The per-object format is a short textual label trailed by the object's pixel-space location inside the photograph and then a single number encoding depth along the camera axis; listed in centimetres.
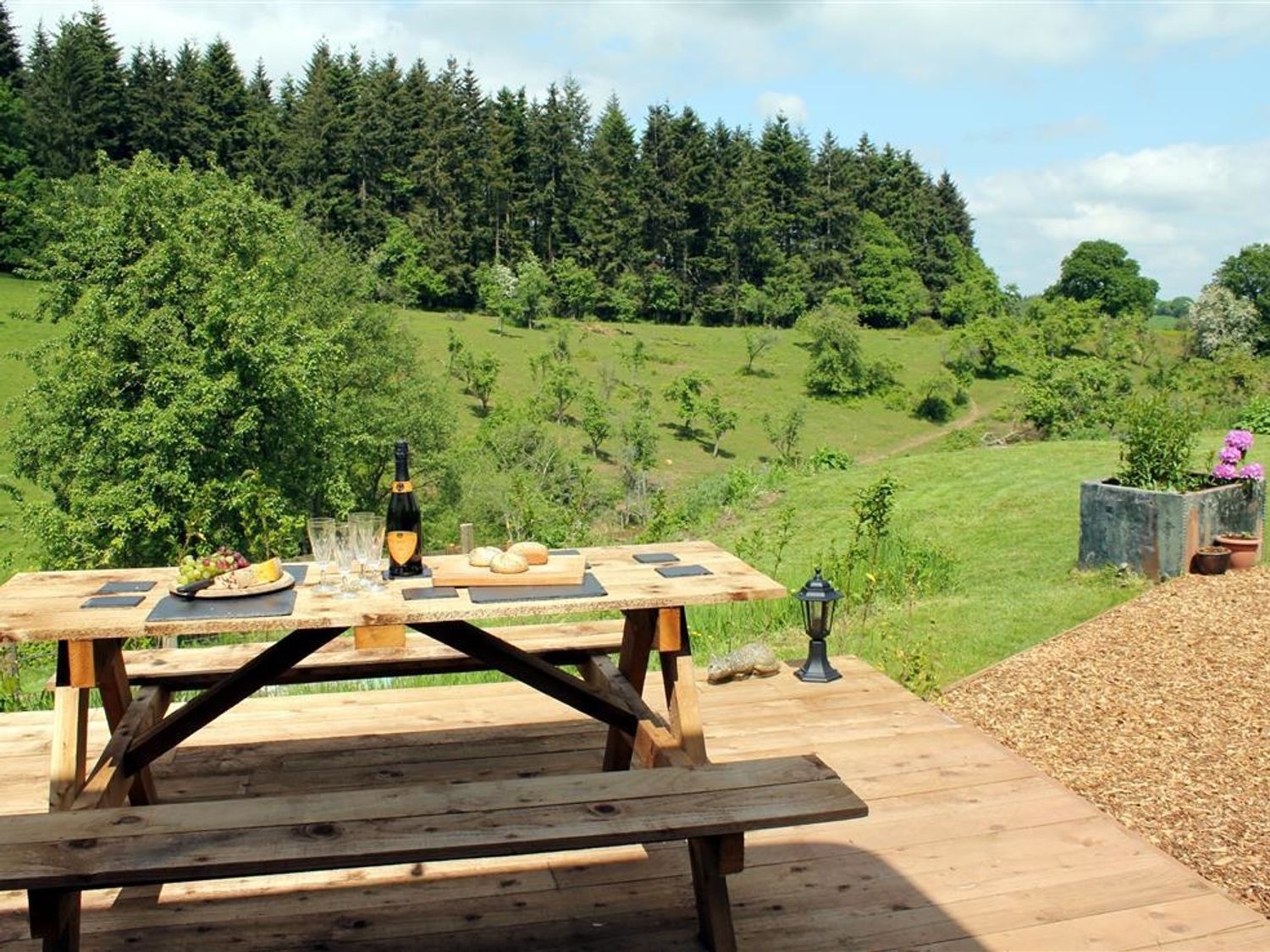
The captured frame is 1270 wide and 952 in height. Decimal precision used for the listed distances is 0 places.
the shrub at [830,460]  2069
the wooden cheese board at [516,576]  254
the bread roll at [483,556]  265
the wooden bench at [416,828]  189
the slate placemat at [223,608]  227
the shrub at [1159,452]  654
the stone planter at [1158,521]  618
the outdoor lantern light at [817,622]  416
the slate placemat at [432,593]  245
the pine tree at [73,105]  3869
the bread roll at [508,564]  258
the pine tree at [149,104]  3984
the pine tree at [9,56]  4016
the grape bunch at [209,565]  249
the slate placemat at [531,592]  243
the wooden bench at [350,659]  317
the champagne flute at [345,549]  258
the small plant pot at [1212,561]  614
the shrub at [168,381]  1645
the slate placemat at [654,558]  298
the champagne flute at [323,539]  260
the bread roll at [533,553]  269
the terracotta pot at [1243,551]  620
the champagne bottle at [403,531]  260
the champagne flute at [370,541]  260
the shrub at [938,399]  3447
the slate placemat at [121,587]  262
